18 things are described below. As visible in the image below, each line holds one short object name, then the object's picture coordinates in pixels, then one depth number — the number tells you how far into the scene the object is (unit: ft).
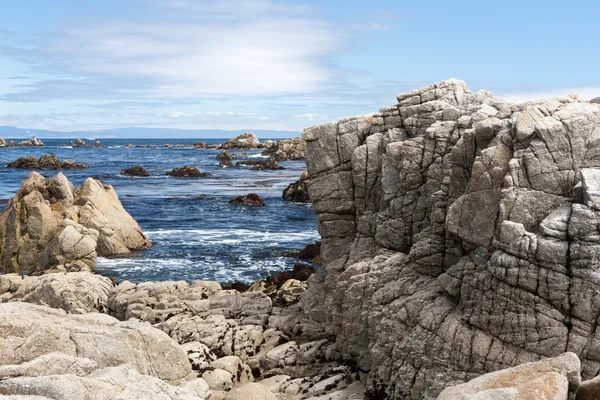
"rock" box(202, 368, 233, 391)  67.97
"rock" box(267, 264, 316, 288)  113.29
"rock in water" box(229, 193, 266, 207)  229.25
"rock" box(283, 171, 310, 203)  240.98
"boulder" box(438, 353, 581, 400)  34.09
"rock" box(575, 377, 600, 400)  34.96
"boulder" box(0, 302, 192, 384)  50.14
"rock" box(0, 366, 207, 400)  37.83
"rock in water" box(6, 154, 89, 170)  392.90
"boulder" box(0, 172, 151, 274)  128.77
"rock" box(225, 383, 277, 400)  58.75
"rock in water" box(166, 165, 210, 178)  349.00
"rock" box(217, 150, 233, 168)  440.17
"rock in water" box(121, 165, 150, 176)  354.60
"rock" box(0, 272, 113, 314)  90.07
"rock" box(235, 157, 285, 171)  401.19
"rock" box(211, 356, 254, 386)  71.77
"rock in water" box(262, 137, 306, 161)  491.31
